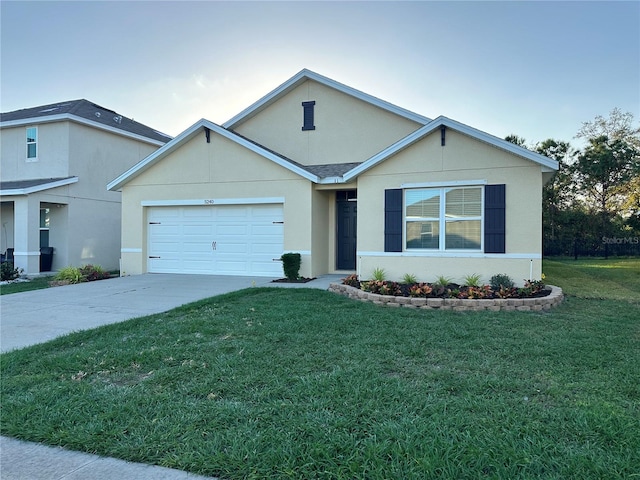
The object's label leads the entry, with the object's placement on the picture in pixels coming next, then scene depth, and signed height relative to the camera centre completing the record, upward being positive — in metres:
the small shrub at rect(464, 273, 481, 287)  9.31 -0.87
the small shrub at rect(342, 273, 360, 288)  9.88 -0.99
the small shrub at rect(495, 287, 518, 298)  8.23 -1.01
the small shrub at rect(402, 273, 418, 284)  9.67 -0.88
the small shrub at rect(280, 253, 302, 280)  11.69 -0.69
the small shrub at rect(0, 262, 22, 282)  13.56 -1.11
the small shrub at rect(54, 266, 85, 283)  12.37 -1.11
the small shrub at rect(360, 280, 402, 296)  8.66 -0.99
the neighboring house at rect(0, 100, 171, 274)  14.70 +2.07
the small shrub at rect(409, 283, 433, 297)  8.40 -1.00
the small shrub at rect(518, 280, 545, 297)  8.32 -0.95
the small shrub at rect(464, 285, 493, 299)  8.11 -1.00
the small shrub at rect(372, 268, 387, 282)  10.16 -0.82
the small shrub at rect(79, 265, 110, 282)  12.94 -1.08
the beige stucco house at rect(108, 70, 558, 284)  9.54 +1.26
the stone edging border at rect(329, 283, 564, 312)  7.79 -1.17
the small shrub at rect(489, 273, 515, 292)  9.15 -0.89
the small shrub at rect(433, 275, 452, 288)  9.15 -0.92
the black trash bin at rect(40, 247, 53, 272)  15.64 -0.73
